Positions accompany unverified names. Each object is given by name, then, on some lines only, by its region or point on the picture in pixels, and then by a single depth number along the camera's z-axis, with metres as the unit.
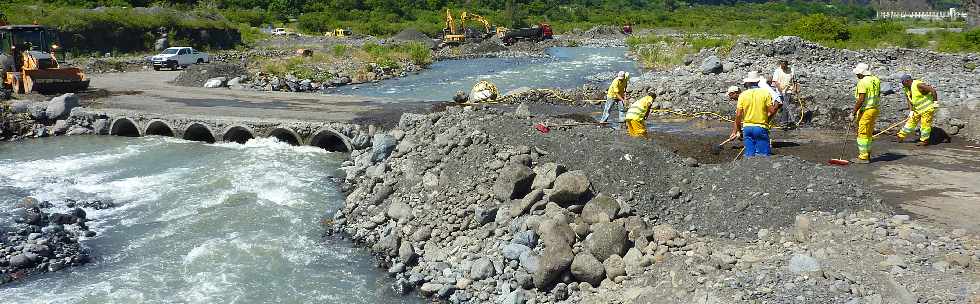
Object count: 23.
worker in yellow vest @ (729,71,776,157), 11.30
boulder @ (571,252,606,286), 8.86
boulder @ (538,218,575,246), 9.45
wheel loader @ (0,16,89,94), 24.05
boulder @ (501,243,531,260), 9.55
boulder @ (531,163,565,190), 10.91
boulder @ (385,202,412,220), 11.76
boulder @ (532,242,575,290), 8.88
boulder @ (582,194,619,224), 9.97
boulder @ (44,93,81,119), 21.02
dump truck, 63.49
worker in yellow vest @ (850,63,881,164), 11.88
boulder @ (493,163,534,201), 10.99
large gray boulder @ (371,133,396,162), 15.43
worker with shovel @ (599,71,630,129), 16.03
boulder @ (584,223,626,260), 9.21
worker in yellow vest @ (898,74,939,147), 13.52
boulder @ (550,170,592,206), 10.38
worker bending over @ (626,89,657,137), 13.66
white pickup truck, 35.47
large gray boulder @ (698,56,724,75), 26.29
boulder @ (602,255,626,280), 8.88
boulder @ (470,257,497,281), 9.53
